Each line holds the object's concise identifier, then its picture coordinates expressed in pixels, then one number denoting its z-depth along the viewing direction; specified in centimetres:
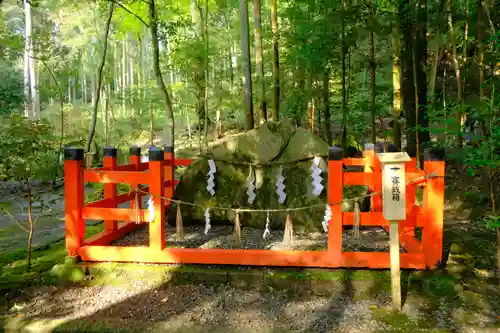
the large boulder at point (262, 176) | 561
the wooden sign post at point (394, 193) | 339
